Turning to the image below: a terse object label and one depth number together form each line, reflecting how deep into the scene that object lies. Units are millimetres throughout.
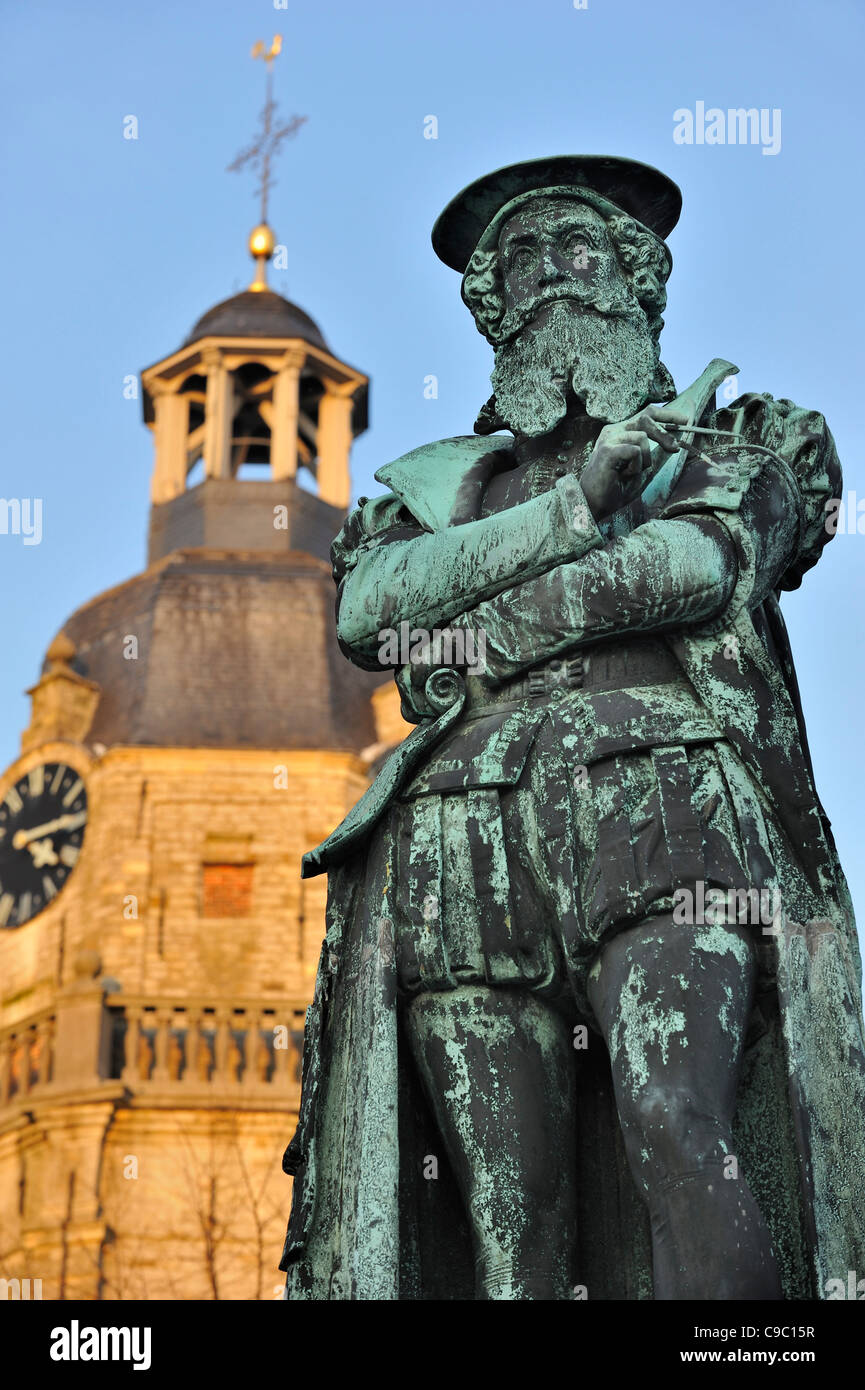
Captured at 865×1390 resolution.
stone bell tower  35562
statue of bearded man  4898
